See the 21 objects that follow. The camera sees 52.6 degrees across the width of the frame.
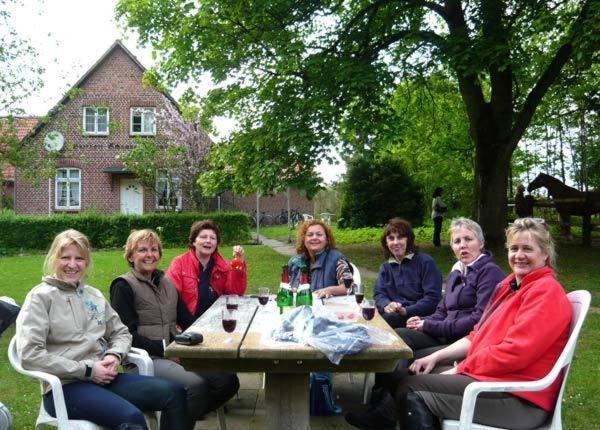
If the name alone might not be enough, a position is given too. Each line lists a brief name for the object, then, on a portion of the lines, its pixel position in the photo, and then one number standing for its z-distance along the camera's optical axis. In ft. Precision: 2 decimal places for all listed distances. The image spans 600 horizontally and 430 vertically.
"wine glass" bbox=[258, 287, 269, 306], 15.10
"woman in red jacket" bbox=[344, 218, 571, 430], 9.82
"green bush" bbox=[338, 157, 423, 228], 78.95
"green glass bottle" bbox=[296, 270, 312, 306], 14.51
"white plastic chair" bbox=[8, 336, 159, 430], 10.23
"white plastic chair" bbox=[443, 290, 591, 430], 9.58
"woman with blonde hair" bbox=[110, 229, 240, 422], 12.97
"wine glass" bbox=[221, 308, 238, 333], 11.54
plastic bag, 9.94
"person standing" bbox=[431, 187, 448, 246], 58.39
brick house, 92.17
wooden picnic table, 10.09
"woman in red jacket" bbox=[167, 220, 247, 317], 16.70
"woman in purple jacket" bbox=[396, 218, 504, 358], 13.84
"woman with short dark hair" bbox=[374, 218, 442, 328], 16.25
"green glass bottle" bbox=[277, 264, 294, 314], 15.03
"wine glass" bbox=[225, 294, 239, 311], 11.92
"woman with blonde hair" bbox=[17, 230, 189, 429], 10.39
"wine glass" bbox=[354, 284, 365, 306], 15.03
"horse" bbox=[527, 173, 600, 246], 53.01
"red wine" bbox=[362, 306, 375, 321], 12.93
